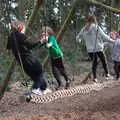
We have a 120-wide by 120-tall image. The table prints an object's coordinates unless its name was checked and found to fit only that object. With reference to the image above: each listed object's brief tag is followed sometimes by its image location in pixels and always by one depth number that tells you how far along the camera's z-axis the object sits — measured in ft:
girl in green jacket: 30.30
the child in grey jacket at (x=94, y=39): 35.68
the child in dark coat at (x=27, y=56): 27.25
